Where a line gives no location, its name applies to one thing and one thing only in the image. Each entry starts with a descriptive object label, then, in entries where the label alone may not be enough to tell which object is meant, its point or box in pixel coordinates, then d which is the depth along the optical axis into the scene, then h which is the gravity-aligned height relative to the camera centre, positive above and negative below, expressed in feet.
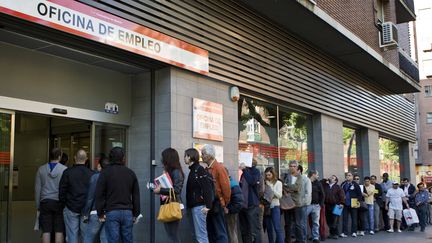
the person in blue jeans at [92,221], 22.33 -2.36
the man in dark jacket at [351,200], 47.03 -3.09
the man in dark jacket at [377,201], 52.40 -3.60
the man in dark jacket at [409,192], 55.98 -2.87
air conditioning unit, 54.60 +15.31
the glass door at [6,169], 25.12 +0.10
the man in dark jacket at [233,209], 28.40 -2.34
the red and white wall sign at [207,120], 30.63 +3.28
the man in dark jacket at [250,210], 30.83 -2.61
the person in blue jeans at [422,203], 53.79 -4.04
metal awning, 37.47 +12.29
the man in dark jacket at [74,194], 23.61 -1.17
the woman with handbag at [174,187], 24.16 -0.88
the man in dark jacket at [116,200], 20.84 -1.30
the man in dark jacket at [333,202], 43.91 -3.10
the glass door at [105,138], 29.50 +2.00
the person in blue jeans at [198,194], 25.04 -1.30
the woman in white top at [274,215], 33.14 -3.20
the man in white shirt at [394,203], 52.01 -3.82
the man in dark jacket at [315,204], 39.81 -2.98
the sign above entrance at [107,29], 21.21 +7.13
